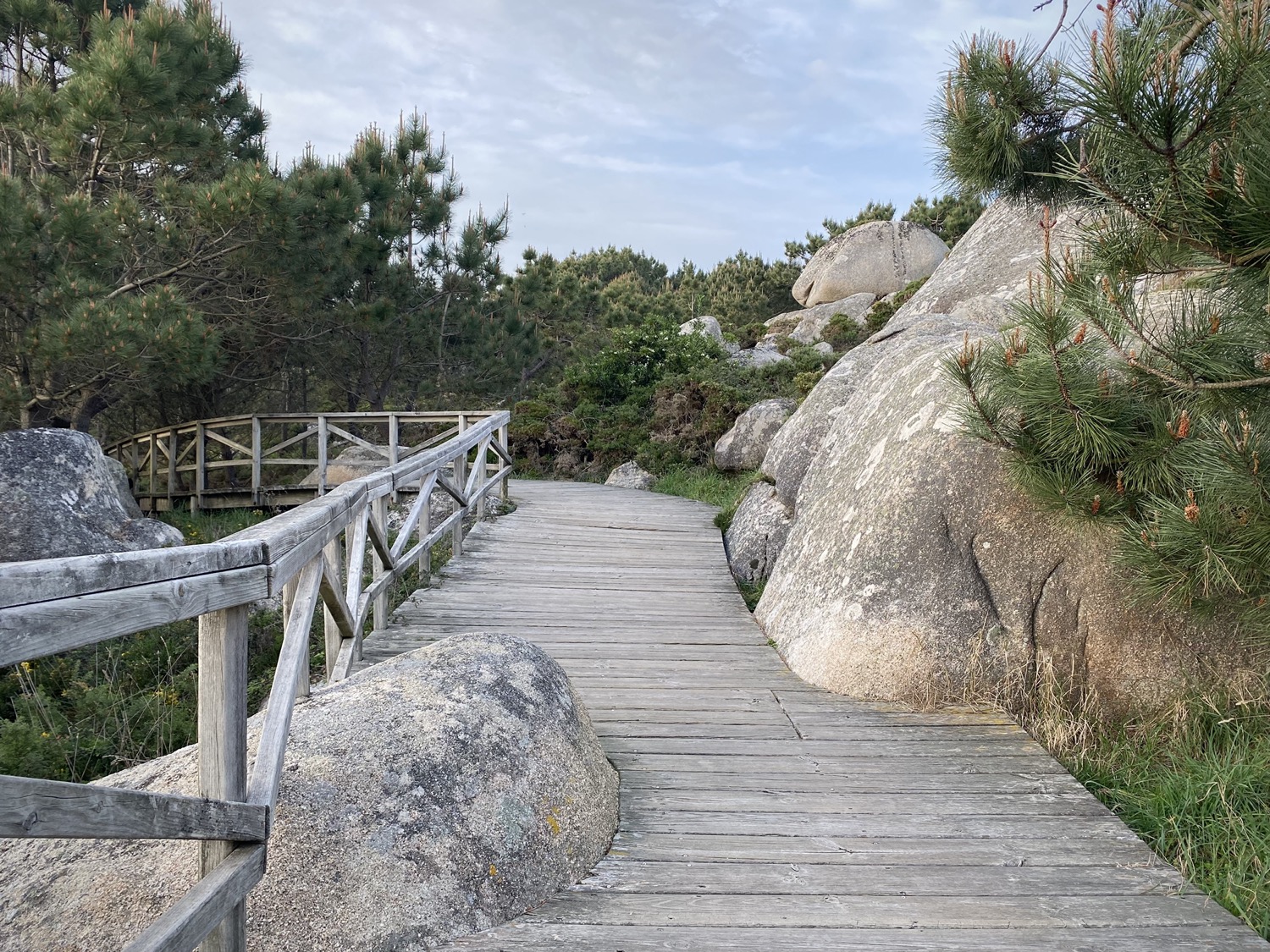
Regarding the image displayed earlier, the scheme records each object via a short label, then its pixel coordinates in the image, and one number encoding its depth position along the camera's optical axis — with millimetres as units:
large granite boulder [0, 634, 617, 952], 2230
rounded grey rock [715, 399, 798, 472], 11359
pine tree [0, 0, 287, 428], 9617
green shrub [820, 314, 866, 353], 18344
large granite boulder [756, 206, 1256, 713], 4000
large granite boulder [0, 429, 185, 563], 8477
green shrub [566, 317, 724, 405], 15562
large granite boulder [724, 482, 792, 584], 7520
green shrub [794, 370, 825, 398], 12797
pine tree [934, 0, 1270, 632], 2502
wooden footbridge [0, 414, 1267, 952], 1633
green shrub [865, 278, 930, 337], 16859
